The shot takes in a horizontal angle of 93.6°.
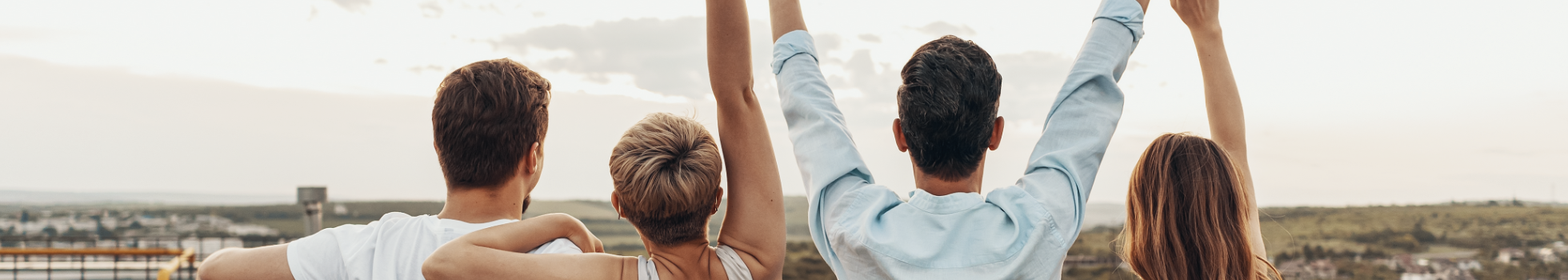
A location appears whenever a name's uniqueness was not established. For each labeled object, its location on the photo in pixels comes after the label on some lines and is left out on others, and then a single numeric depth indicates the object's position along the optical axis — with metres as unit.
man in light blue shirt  1.36
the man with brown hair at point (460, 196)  1.67
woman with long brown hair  1.58
